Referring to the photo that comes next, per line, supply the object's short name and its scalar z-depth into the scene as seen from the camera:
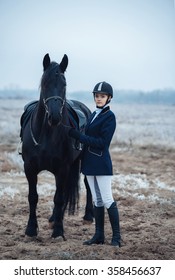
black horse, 9.09
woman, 8.87
